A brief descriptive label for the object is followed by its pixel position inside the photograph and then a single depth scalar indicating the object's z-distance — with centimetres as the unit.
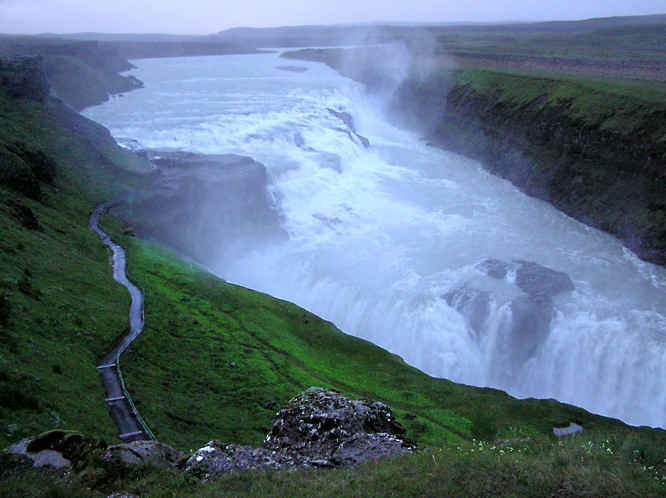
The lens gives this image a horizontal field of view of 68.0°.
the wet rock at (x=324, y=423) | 1560
